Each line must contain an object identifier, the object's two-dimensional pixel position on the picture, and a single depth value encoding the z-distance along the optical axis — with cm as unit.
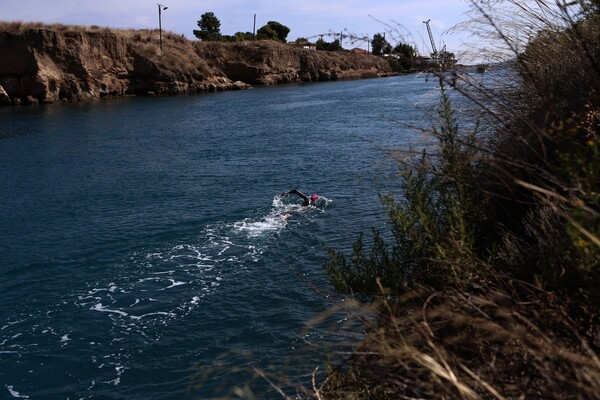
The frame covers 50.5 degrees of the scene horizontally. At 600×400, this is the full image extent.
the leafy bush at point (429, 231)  611
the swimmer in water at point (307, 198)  1985
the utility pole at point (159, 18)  7669
